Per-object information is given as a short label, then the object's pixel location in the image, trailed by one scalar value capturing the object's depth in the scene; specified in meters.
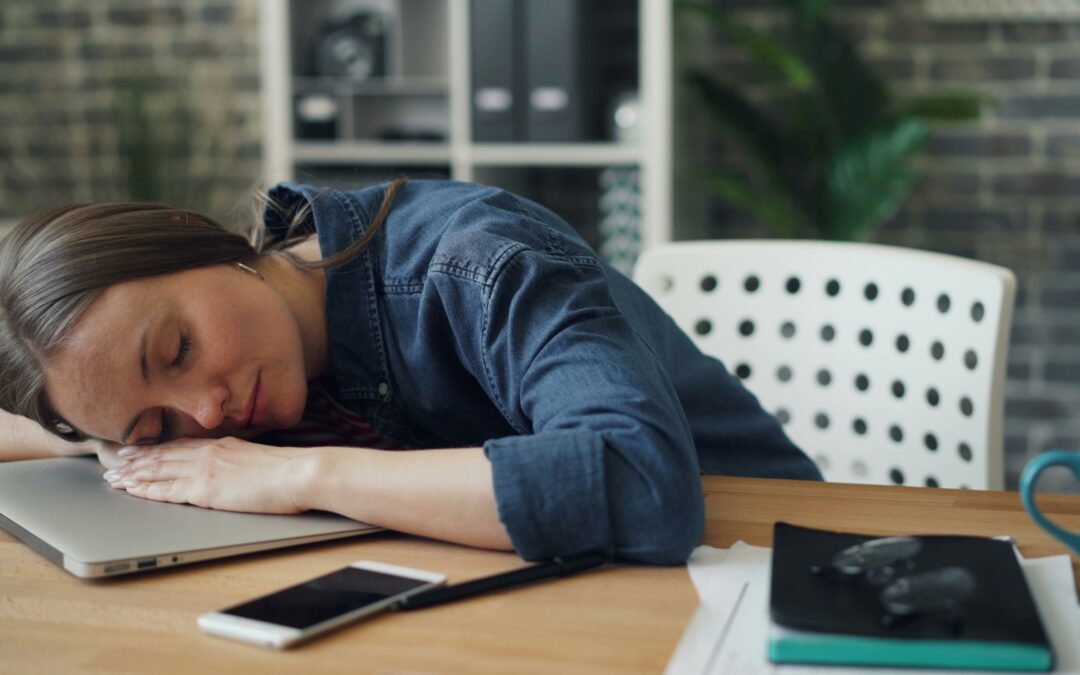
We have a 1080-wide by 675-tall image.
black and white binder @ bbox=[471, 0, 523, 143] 2.59
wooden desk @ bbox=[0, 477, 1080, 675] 0.68
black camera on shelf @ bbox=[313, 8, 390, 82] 2.84
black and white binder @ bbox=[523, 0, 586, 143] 2.55
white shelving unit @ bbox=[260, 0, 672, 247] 2.55
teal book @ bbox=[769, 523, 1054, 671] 0.63
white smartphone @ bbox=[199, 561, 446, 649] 0.70
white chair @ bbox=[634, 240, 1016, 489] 1.35
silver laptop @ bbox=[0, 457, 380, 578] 0.83
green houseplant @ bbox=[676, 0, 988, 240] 2.39
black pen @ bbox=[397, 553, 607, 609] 0.75
